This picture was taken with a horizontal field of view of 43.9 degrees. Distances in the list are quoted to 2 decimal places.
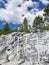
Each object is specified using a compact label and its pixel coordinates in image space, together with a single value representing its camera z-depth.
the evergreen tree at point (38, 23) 23.28
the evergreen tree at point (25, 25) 25.93
